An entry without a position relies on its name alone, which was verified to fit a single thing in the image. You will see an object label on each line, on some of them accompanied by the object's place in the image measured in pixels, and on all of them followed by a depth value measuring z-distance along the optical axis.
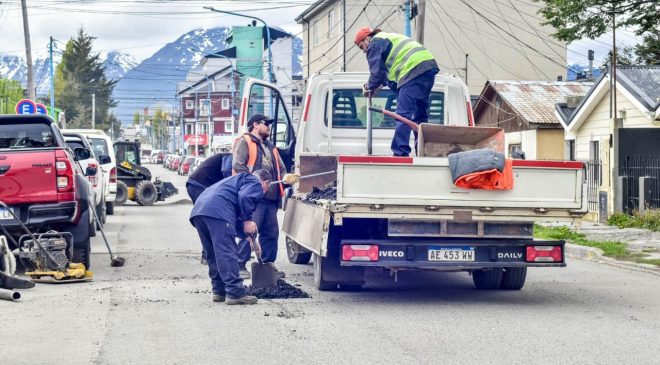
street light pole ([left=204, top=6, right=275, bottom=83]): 39.97
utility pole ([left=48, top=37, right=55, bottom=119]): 59.24
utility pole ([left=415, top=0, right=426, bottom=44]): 23.83
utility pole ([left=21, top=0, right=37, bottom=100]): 38.47
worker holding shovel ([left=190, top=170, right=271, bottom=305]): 10.15
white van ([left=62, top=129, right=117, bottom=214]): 25.93
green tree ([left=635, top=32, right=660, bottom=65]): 28.95
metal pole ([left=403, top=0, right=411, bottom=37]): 26.33
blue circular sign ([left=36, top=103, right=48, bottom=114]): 32.25
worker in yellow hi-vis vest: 11.72
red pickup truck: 12.70
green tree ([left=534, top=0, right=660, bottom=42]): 18.70
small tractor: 30.00
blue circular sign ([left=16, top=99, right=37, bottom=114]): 27.94
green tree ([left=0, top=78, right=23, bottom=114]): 57.47
